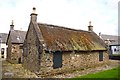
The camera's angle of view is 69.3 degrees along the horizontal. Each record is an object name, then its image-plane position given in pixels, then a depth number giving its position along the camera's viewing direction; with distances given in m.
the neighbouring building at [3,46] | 23.78
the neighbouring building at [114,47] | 28.20
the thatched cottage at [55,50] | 9.84
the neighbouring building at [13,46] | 19.01
